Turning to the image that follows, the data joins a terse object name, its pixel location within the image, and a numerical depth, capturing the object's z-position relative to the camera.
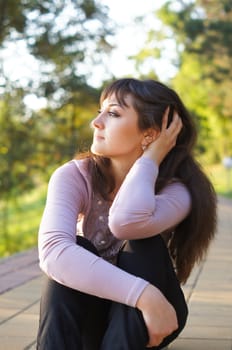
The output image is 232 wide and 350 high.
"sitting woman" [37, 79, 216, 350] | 2.41
